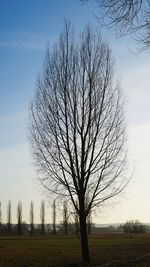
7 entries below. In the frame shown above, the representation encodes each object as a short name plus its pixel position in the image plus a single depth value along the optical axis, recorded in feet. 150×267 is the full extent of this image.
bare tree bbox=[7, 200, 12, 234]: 424.38
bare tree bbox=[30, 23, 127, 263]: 66.74
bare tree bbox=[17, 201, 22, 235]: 392.96
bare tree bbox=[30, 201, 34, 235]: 417.24
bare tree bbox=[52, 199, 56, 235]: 397.97
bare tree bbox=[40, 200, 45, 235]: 417.32
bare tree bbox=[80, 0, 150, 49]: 23.84
